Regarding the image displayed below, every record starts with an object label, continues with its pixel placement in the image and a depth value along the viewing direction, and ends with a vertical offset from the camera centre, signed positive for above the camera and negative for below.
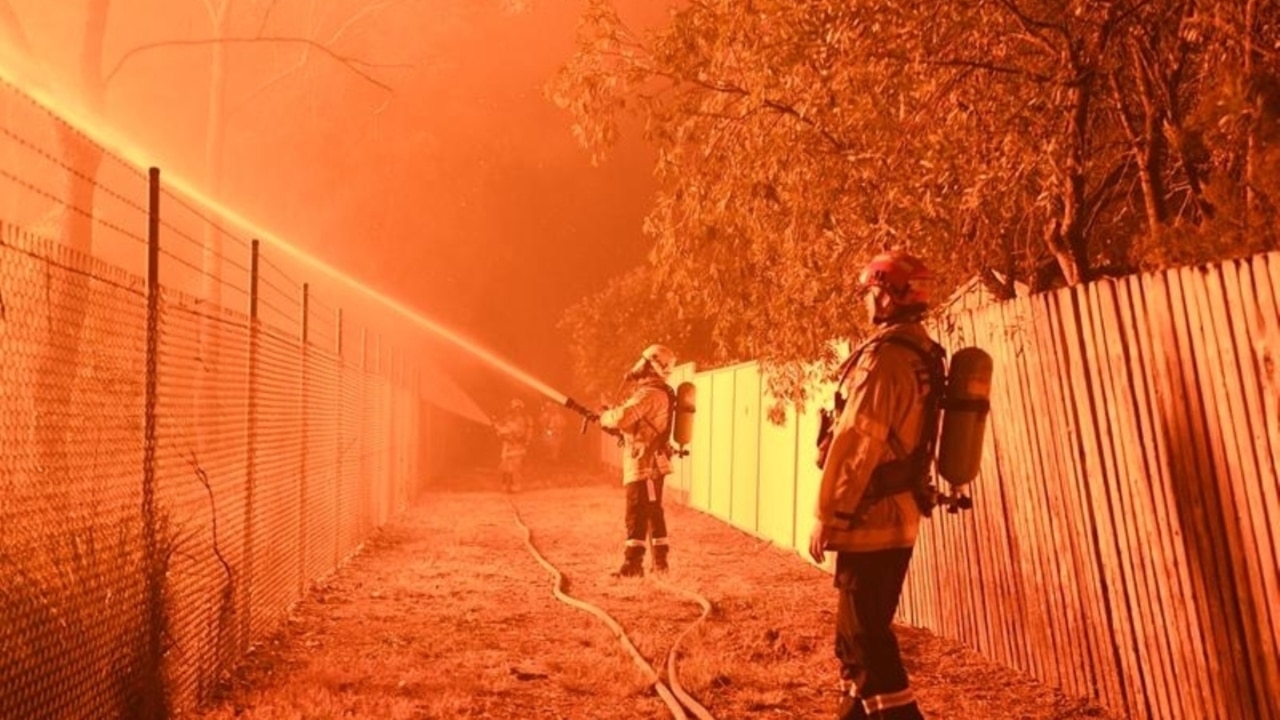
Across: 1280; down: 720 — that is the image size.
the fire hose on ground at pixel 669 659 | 5.86 -0.87
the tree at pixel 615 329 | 28.61 +4.43
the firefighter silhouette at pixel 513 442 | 23.00 +1.37
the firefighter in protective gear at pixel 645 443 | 10.52 +0.55
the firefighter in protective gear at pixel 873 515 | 4.65 -0.09
